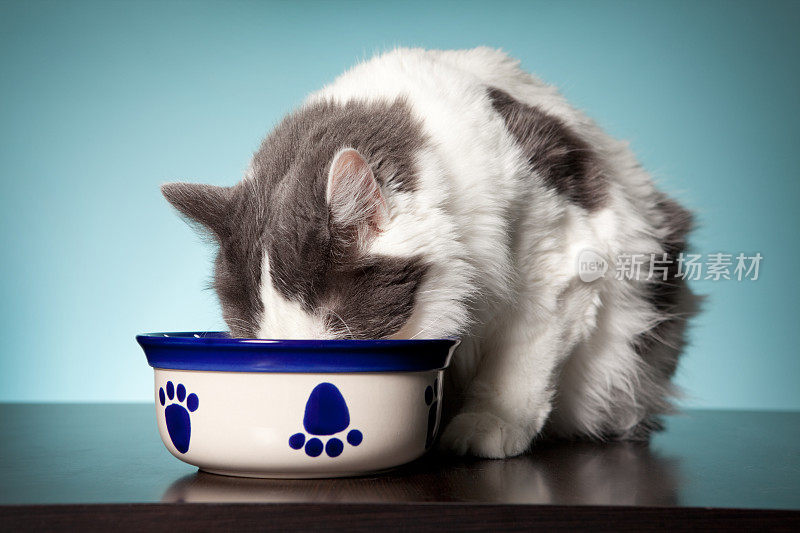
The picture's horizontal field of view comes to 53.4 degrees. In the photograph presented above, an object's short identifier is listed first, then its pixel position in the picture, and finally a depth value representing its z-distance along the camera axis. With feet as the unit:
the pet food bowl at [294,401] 2.55
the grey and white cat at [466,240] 3.40
